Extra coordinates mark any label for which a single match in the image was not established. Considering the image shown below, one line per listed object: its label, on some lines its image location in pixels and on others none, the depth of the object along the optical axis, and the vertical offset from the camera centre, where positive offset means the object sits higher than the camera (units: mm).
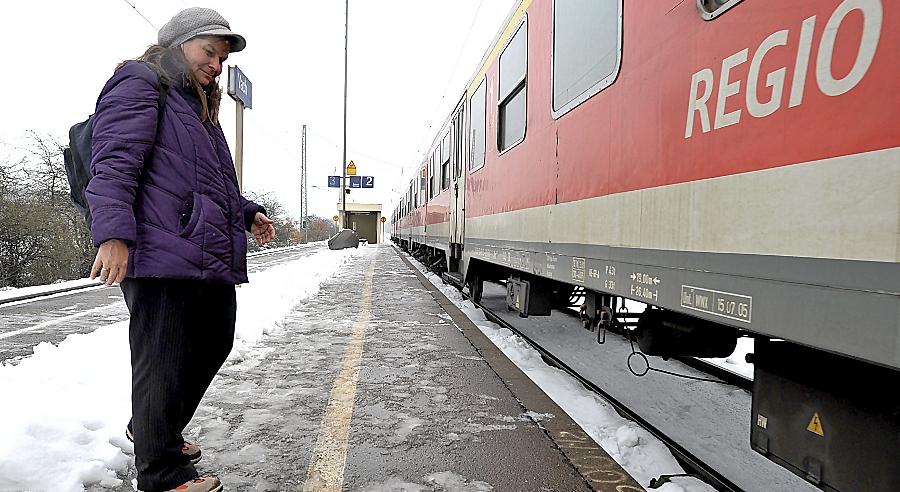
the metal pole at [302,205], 44838 +1371
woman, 2295 -7
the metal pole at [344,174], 26003 +2121
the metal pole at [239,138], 9031 +1249
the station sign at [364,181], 44022 +2954
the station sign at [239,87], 8641 +1865
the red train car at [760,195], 1673 +133
